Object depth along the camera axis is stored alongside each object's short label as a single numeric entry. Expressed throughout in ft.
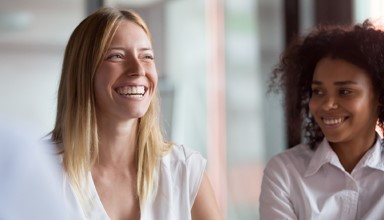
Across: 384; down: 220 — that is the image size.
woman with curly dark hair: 5.99
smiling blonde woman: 5.69
